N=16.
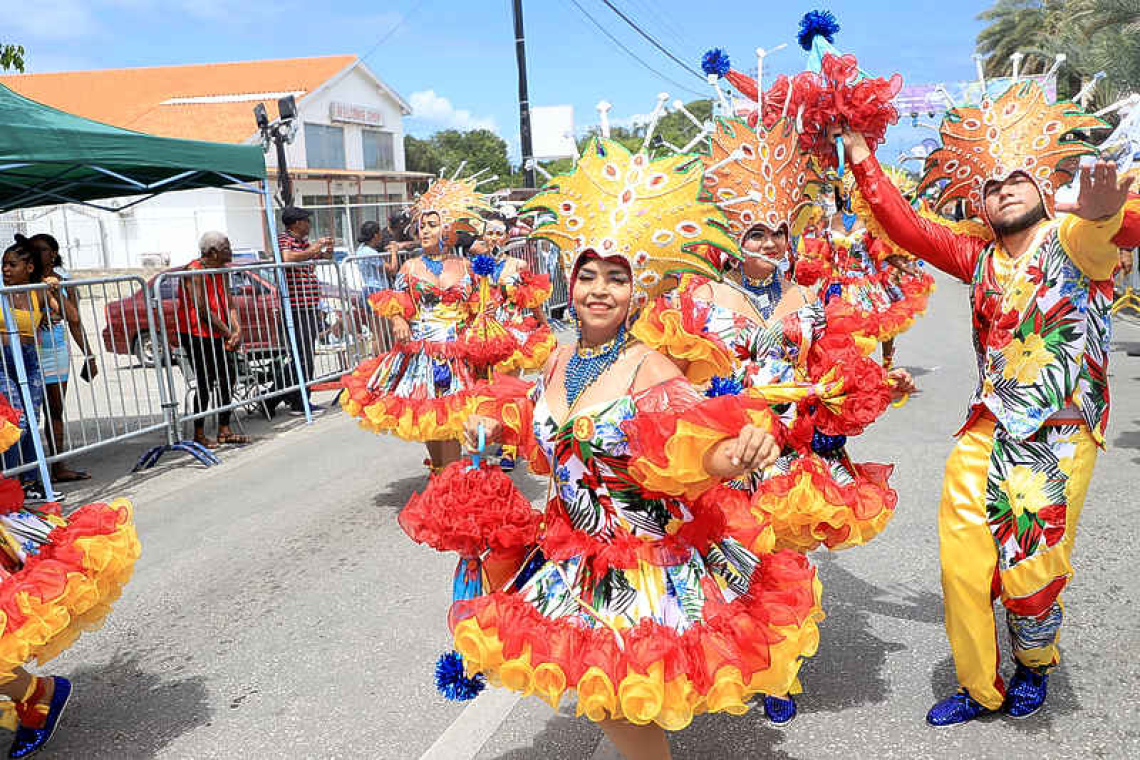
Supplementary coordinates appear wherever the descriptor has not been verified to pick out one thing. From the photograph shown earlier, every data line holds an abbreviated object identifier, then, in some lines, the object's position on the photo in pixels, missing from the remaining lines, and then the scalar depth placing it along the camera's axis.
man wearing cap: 10.81
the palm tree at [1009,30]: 35.06
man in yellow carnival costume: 3.39
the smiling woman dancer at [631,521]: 2.39
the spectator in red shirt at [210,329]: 9.12
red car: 10.08
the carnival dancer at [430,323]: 6.78
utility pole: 20.64
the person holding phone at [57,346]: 7.82
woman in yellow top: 7.26
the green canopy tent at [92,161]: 6.62
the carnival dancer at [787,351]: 3.84
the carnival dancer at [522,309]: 7.16
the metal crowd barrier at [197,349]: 7.56
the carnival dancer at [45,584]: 3.12
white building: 33.27
